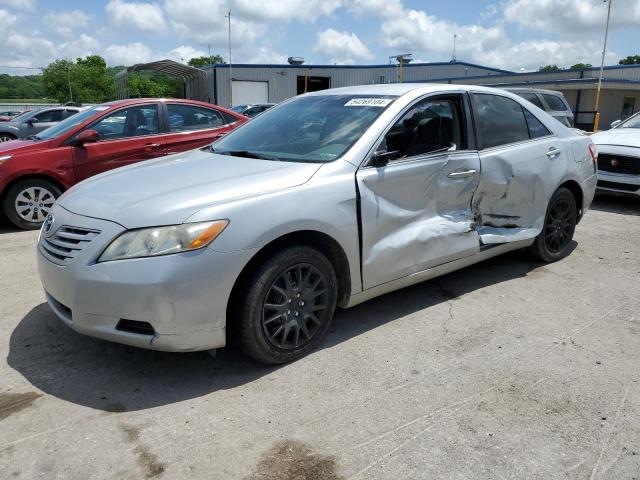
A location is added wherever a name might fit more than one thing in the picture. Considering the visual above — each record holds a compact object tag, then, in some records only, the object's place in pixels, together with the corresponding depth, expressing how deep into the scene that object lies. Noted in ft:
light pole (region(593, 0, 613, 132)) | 90.84
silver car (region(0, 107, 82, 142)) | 48.19
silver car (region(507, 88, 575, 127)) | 39.38
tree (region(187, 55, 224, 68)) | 383.90
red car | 21.43
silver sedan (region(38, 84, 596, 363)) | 9.16
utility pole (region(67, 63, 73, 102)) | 231.14
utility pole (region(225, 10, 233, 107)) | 129.18
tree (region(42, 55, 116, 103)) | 245.65
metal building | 113.13
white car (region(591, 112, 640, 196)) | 25.25
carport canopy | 106.82
